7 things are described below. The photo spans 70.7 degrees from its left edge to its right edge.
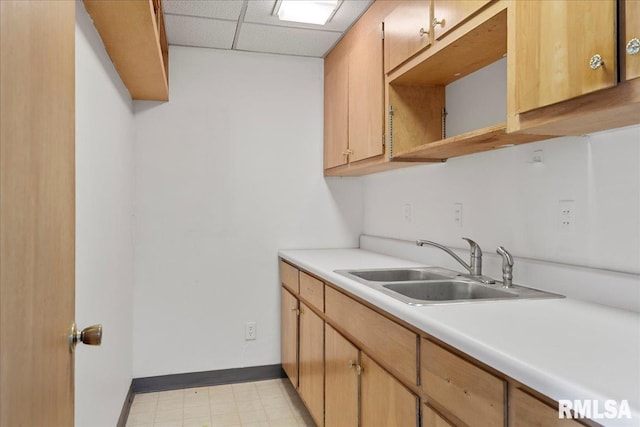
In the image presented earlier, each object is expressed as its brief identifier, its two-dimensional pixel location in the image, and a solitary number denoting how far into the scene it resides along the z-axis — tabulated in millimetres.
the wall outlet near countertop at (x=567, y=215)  1488
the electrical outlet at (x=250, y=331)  3051
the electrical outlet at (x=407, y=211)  2584
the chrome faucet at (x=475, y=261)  1797
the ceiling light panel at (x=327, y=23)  2328
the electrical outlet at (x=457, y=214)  2107
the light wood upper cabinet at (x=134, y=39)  1601
